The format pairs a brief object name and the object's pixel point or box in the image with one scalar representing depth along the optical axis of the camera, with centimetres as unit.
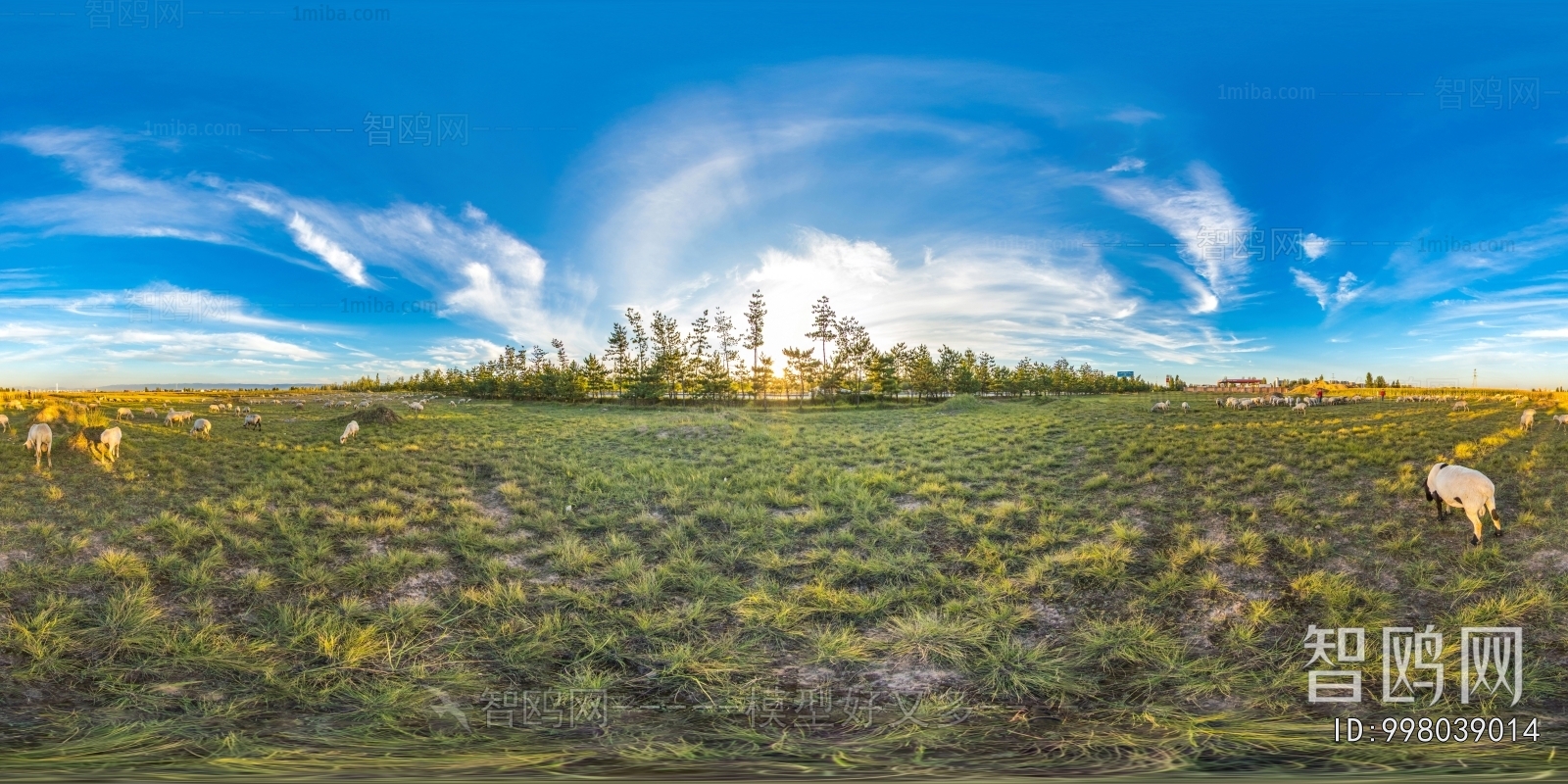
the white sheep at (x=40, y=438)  731
